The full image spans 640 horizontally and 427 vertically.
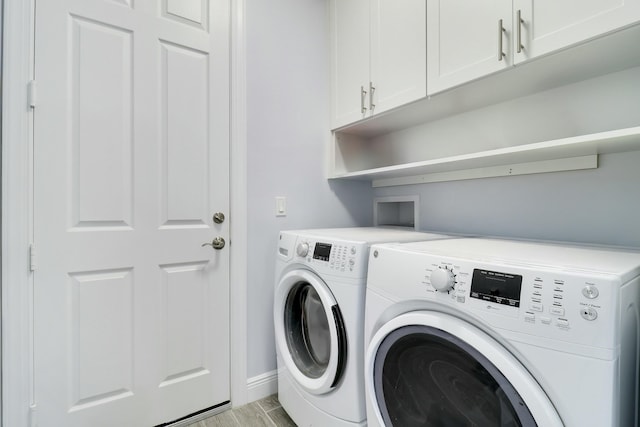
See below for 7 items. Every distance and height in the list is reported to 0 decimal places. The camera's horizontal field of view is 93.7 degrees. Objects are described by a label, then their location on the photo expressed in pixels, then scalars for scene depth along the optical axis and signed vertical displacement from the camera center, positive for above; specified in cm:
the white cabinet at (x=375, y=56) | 139 +82
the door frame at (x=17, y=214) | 111 -2
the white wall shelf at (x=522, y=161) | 96 +23
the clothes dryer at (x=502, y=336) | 55 -27
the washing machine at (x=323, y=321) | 109 -47
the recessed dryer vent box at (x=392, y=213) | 205 -1
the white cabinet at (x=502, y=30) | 89 +63
